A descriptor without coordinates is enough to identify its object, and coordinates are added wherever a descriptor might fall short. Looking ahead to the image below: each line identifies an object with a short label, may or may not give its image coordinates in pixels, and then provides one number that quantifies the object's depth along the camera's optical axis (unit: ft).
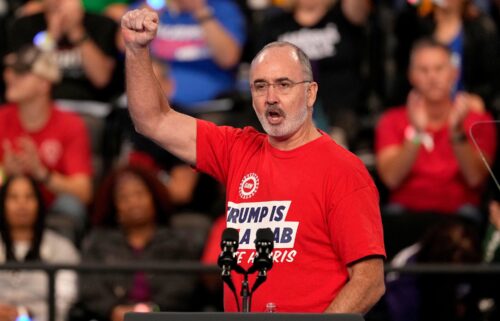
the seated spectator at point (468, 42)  58.54
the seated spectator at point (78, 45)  62.54
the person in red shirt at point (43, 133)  56.03
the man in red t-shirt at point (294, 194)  31.71
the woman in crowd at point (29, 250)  49.42
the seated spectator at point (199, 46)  61.26
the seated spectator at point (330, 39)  60.08
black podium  26.71
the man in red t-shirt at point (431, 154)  54.75
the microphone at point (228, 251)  29.01
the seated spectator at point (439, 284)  47.21
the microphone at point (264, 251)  29.01
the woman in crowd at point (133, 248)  49.62
